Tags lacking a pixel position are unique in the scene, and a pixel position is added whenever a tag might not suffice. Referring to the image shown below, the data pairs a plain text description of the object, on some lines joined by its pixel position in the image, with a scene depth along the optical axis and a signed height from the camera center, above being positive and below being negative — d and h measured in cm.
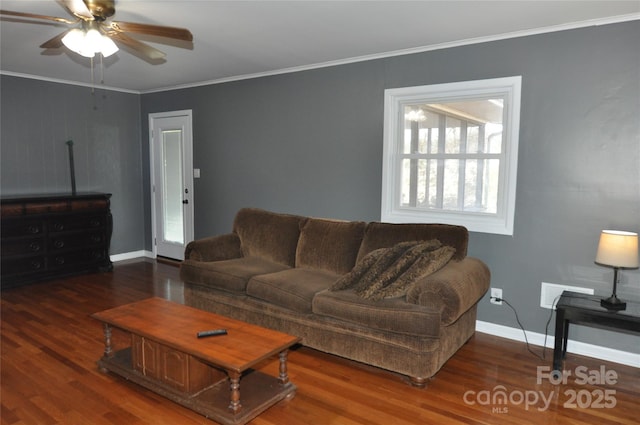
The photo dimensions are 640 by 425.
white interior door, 577 -13
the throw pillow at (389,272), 289 -65
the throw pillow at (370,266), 301 -64
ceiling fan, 249 +82
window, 347 +18
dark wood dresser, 459 -73
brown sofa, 269 -81
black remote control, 240 -89
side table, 267 -87
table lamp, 272 -48
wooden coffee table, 226 -106
